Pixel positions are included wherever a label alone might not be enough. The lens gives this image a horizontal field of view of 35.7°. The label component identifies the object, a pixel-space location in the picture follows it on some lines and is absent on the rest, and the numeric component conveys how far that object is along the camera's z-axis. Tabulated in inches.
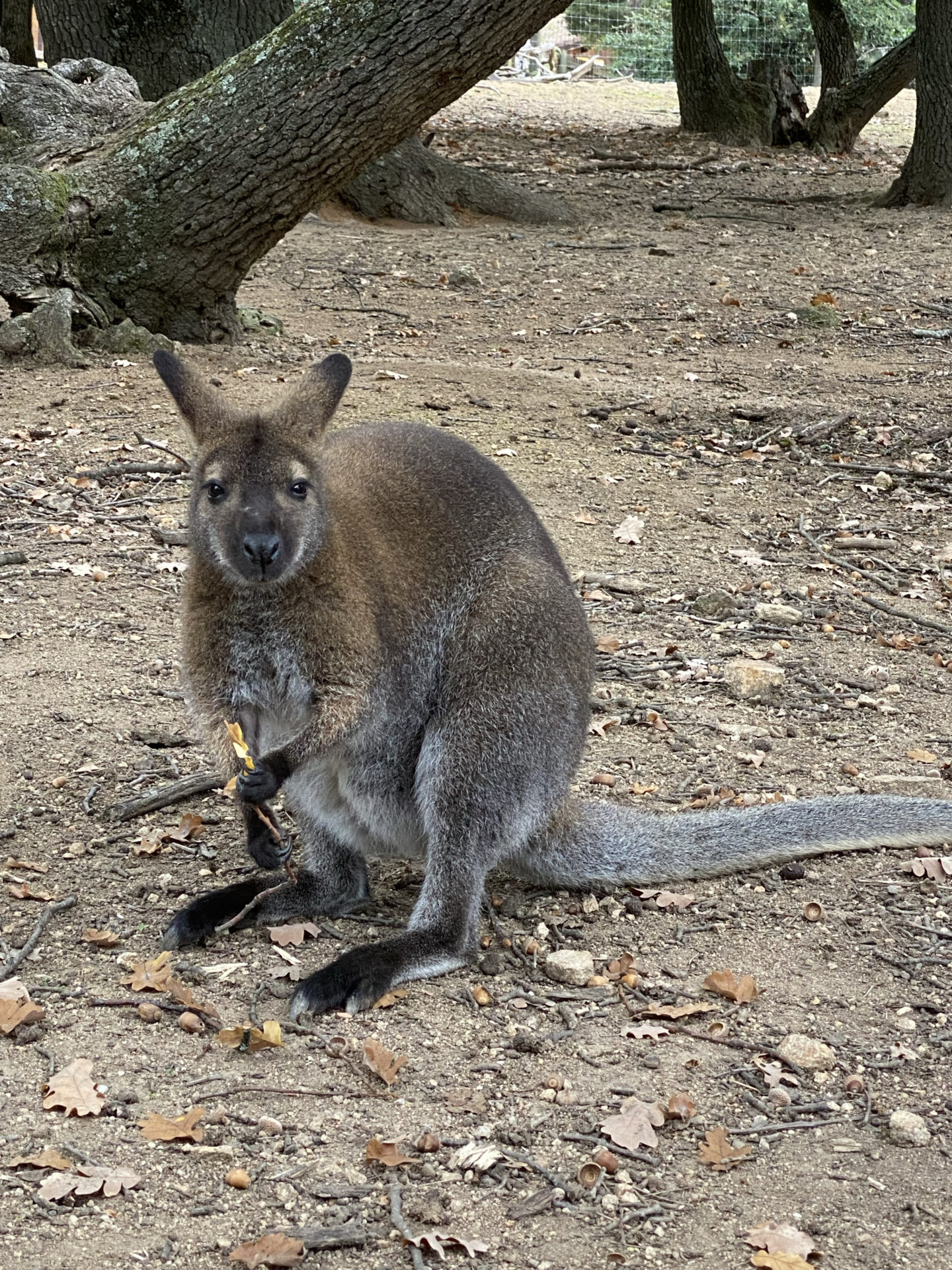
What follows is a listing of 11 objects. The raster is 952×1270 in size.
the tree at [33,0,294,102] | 377.4
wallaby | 127.2
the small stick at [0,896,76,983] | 124.4
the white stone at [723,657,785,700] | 183.0
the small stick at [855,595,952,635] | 201.6
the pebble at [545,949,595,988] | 128.6
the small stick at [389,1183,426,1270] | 91.8
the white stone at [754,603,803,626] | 203.5
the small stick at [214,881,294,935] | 130.0
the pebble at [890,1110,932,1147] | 105.0
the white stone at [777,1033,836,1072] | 115.0
